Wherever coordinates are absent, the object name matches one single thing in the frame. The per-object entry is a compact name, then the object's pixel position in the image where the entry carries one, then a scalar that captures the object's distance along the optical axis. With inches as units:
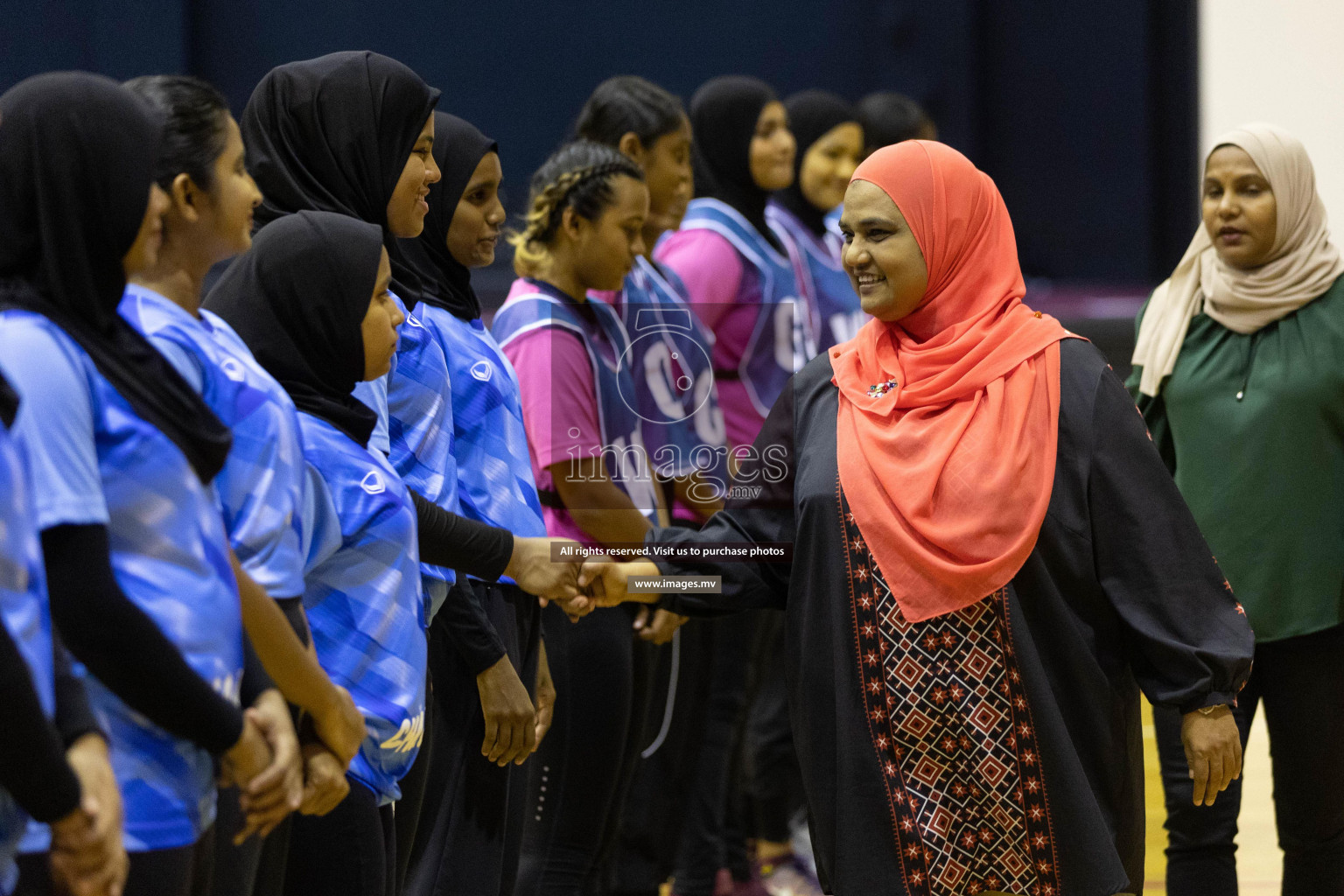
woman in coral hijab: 317.1
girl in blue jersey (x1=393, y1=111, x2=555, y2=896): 324.7
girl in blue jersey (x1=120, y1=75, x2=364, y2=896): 301.3
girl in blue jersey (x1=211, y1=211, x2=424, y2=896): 310.5
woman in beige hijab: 340.9
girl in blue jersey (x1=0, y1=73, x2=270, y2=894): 294.4
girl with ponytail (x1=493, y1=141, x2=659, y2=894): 333.7
